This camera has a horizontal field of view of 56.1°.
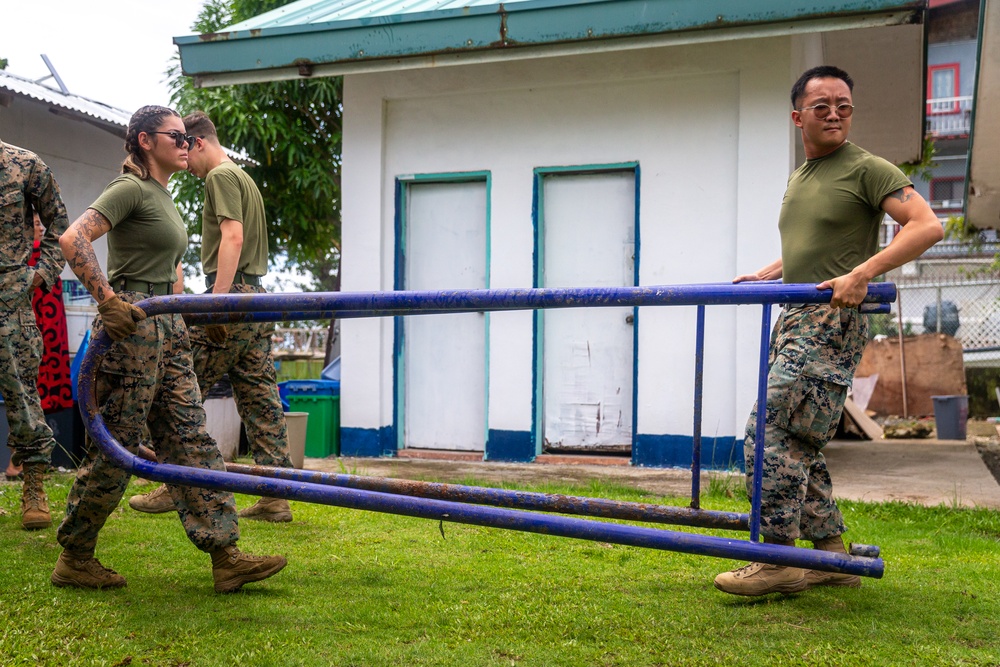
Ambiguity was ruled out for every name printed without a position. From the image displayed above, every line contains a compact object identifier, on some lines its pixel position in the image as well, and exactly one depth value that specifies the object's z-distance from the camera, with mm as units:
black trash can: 9758
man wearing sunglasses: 3102
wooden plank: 9414
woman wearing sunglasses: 3238
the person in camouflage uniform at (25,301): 4324
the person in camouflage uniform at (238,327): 4484
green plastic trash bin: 7570
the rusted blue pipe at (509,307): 2576
